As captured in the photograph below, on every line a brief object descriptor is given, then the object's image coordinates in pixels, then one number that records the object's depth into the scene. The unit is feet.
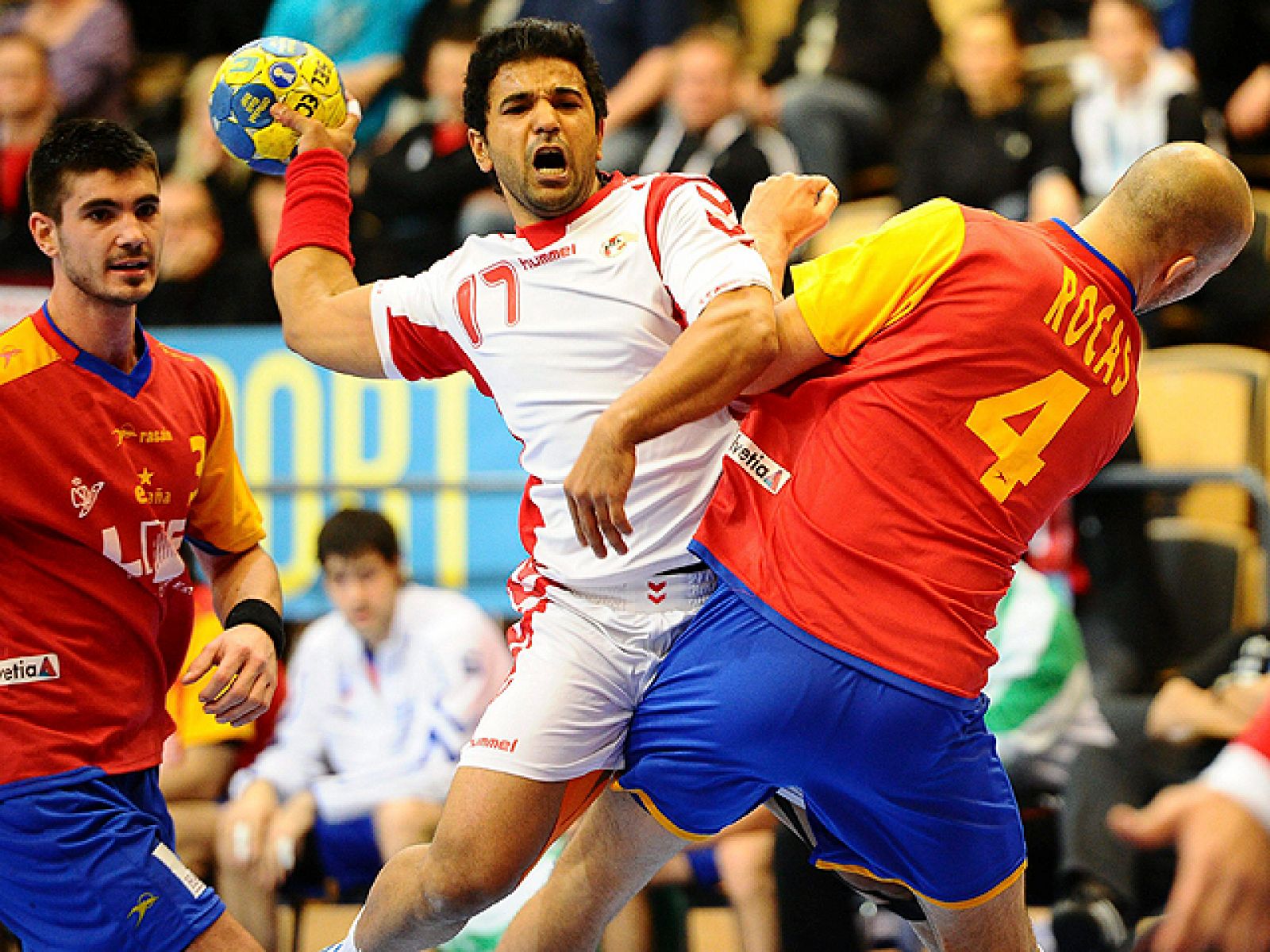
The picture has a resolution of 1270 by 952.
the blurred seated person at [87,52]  67.97
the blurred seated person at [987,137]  53.62
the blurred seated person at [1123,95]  52.11
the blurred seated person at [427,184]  57.21
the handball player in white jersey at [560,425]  24.44
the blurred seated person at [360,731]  41.96
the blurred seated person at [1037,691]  38.91
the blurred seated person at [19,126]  62.13
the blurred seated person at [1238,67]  53.83
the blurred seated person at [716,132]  52.90
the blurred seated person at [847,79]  58.34
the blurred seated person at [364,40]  64.28
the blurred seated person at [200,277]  58.03
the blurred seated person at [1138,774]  37.11
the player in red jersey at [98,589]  25.53
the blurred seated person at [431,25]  63.26
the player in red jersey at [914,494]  23.03
